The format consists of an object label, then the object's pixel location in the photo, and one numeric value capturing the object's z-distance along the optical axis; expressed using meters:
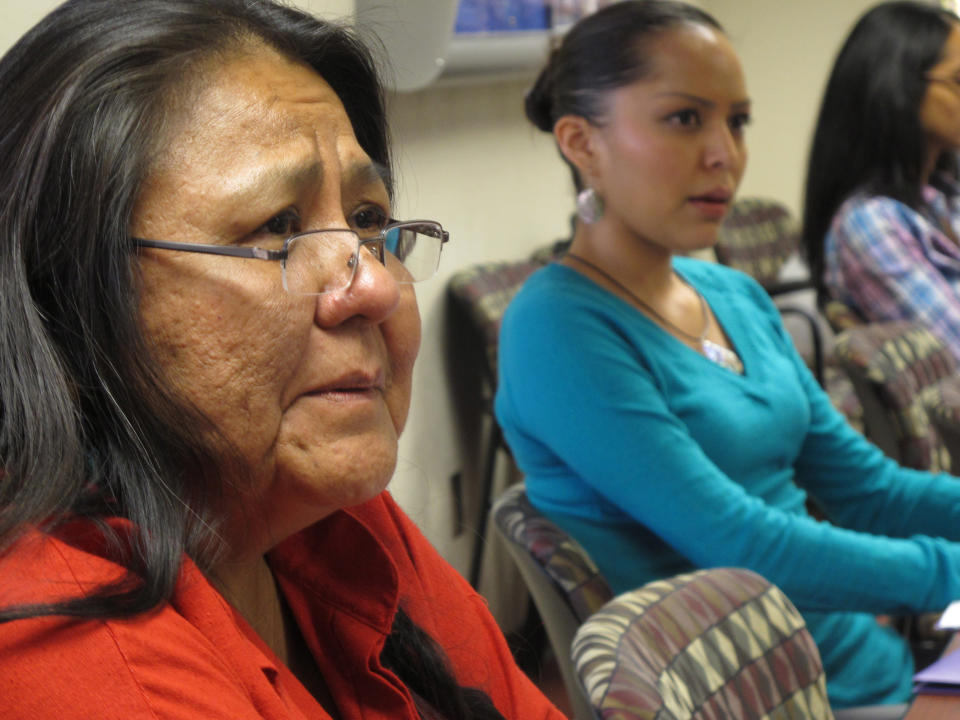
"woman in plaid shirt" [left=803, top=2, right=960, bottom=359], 2.96
